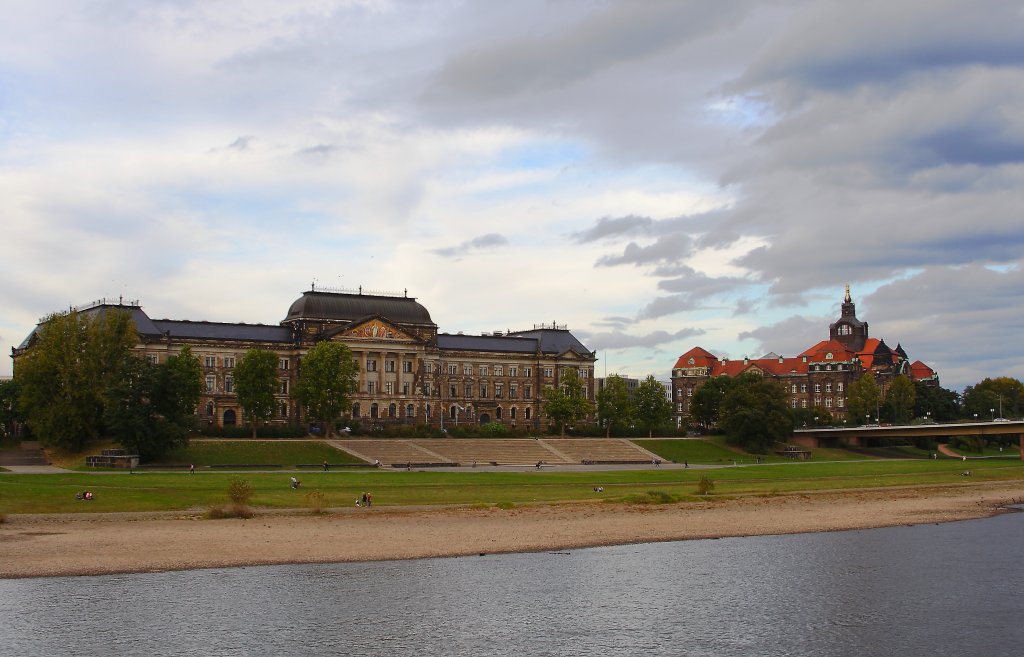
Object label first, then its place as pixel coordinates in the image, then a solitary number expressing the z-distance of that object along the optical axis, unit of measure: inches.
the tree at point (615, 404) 6432.1
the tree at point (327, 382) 5477.4
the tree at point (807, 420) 7682.1
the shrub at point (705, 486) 3472.0
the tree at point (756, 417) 5979.3
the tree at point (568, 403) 6328.7
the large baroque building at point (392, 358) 6205.7
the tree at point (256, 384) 5275.6
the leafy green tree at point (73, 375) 4352.9
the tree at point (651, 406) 6363.2
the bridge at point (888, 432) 5753.0
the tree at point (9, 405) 5339.6
